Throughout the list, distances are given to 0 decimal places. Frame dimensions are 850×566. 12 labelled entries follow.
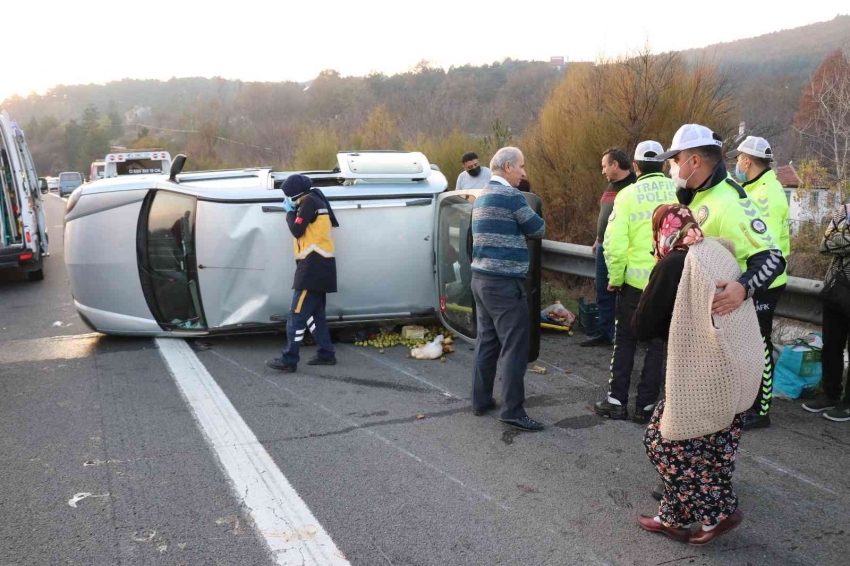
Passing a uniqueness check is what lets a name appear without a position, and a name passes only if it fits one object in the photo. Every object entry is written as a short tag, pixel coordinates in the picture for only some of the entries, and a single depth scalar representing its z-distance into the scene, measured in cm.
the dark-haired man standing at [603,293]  704
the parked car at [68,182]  4575
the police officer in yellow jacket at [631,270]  505
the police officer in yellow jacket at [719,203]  378
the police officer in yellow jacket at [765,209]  480
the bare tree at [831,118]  2119
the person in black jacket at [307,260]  650
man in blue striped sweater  488
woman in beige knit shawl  311
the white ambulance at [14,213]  1179
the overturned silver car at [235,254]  716
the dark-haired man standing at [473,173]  941
